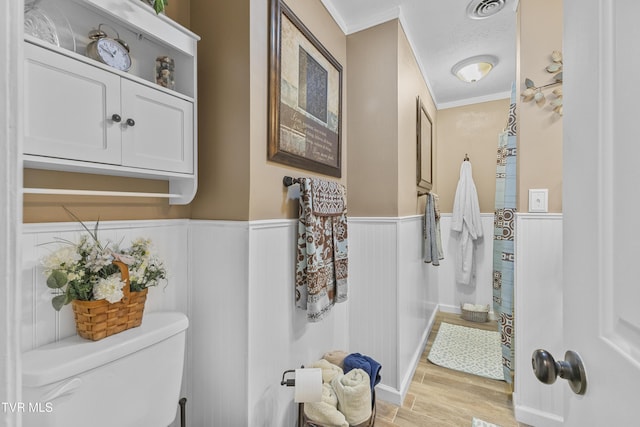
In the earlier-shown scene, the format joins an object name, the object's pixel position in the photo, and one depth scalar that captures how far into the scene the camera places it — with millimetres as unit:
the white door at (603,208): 380
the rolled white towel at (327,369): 1434
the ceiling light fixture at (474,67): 2361
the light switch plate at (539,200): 1605
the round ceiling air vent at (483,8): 1726
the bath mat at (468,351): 2211
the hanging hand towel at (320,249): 1360
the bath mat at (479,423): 1637
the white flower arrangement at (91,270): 818
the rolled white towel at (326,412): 1226
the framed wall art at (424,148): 2416
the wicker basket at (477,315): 3049
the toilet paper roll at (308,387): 1165
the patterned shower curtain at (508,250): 1891
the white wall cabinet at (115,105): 750
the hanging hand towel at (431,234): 2576
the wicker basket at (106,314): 871
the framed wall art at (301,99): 1278
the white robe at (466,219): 3156
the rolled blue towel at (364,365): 1460
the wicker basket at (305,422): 1252
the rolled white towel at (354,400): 1278
